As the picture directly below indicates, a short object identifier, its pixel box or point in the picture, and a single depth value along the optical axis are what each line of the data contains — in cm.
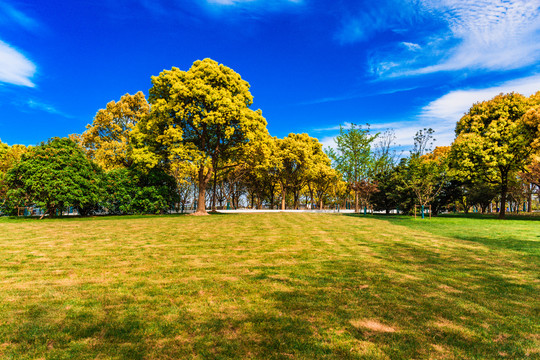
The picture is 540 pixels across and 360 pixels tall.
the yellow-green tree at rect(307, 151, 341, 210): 4187
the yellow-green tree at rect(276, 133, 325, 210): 4100
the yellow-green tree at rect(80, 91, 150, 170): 3431
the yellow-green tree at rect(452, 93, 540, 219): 2525
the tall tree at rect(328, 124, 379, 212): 3688
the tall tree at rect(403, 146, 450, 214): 2159
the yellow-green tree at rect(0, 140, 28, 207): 3394
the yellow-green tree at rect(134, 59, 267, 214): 2336
